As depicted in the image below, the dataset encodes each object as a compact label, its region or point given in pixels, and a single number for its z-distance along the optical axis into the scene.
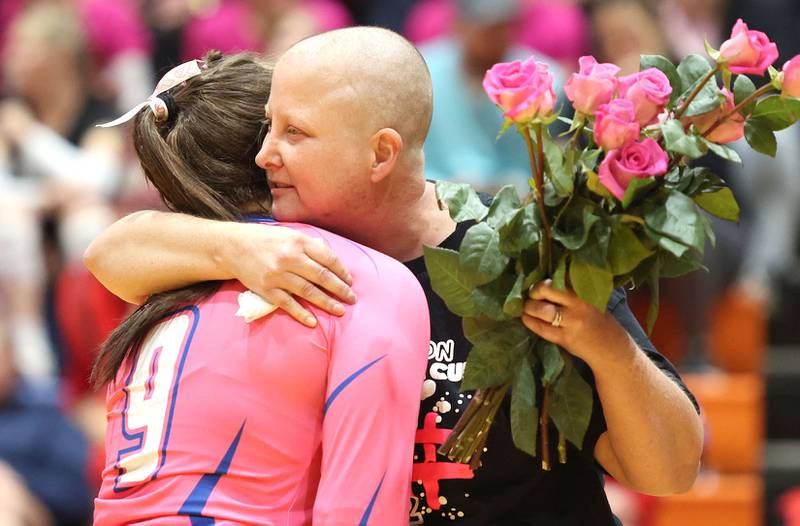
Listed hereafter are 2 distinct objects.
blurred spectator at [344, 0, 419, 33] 12.21
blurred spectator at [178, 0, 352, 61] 11.34
